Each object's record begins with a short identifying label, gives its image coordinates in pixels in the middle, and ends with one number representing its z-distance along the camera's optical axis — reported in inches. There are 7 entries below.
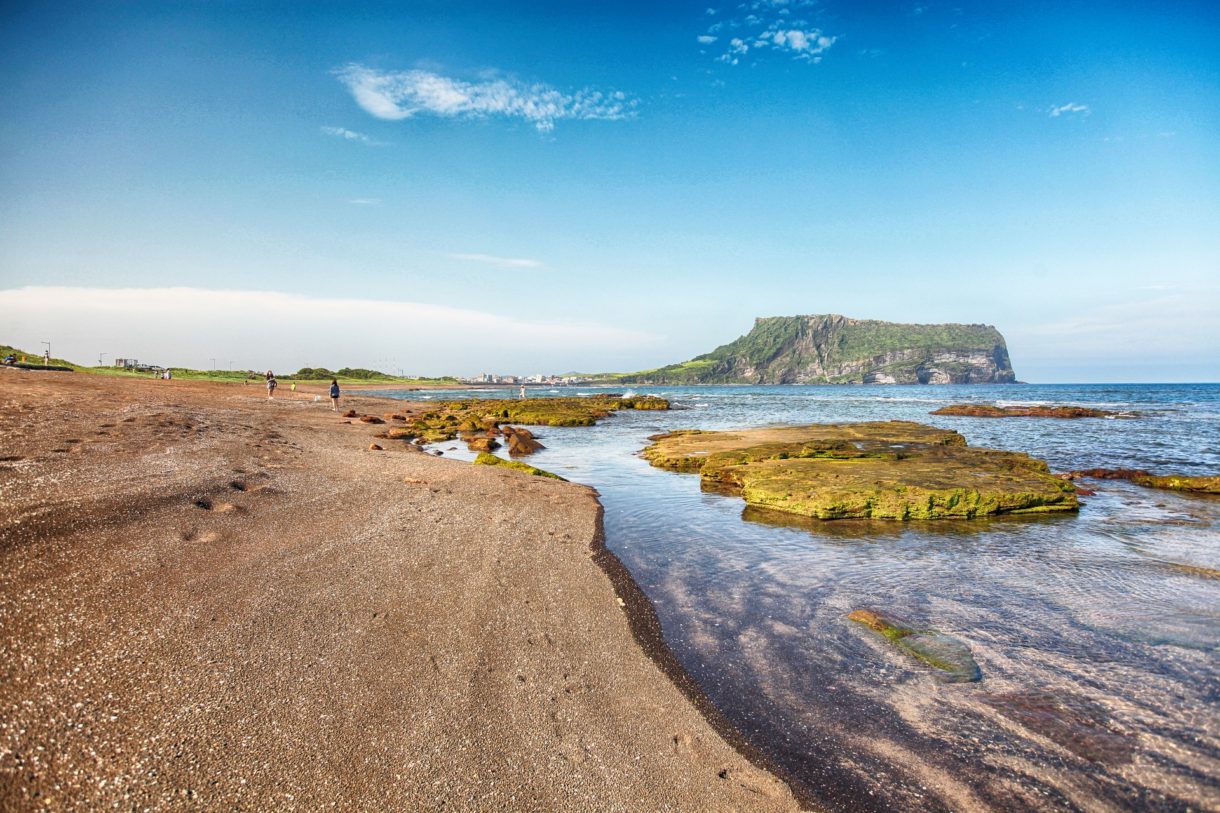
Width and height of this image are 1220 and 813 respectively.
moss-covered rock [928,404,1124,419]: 2118.6
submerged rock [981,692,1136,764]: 199.0
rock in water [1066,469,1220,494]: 695.1
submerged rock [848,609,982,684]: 254.7
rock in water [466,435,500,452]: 1022.4
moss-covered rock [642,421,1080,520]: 571.5
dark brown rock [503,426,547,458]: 1075.9
